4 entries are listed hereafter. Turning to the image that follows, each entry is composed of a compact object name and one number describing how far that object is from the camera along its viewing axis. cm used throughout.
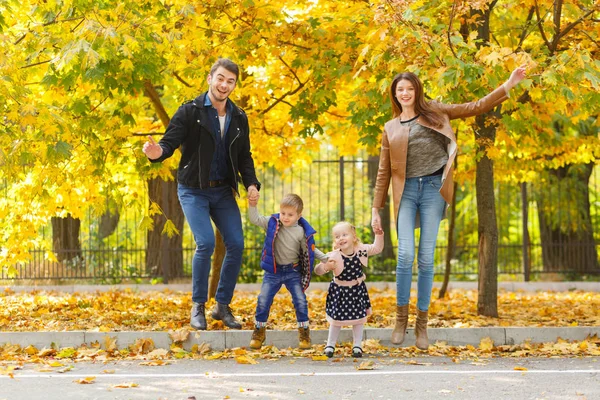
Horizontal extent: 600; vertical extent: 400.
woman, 1395
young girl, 1377
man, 1471
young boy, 1433
